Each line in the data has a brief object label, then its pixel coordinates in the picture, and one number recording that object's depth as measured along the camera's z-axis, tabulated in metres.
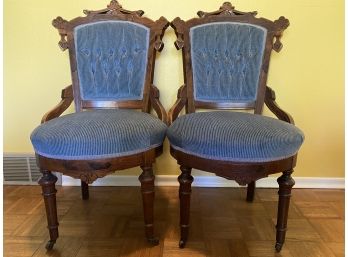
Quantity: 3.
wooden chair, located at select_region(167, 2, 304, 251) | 1.54
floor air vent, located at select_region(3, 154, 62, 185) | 1.94
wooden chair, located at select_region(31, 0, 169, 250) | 1.50
